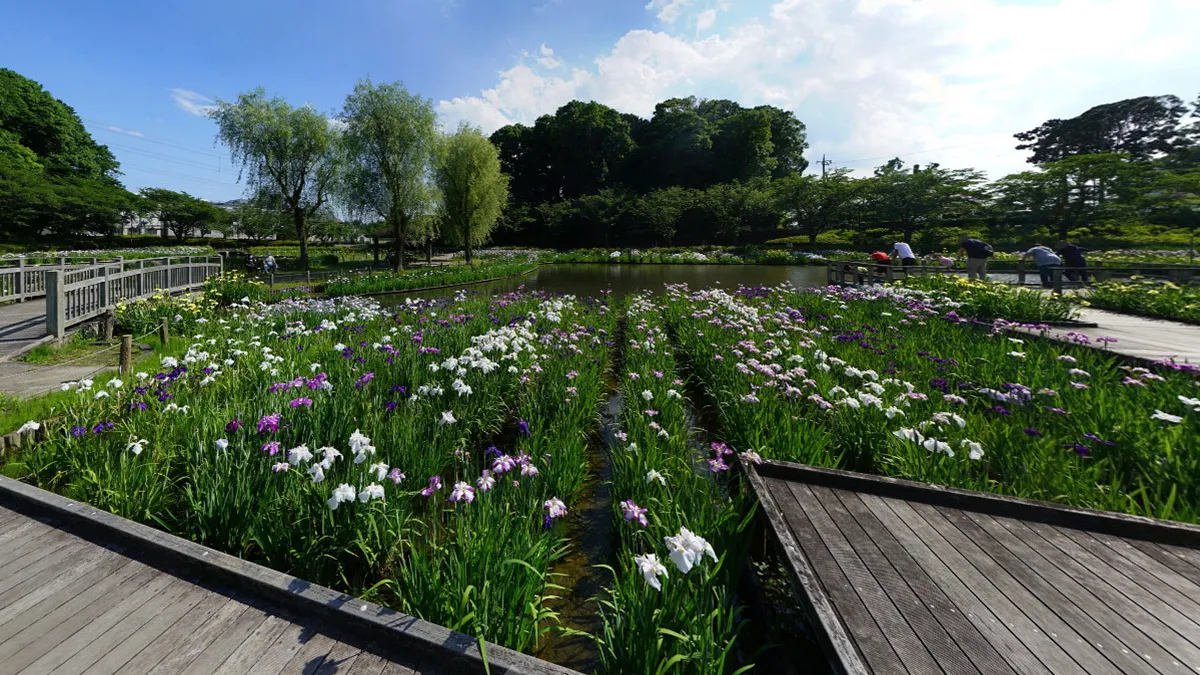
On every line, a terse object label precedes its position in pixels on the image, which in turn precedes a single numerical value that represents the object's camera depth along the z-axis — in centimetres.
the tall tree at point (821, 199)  4228
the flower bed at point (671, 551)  206
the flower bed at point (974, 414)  353
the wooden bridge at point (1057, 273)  1362
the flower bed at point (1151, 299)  1054
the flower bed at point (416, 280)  1762
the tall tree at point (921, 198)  3838
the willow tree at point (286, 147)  2916
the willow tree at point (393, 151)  2612
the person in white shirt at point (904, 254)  1795
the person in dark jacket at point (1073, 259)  1616
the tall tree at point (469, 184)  3030
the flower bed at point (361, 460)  258
